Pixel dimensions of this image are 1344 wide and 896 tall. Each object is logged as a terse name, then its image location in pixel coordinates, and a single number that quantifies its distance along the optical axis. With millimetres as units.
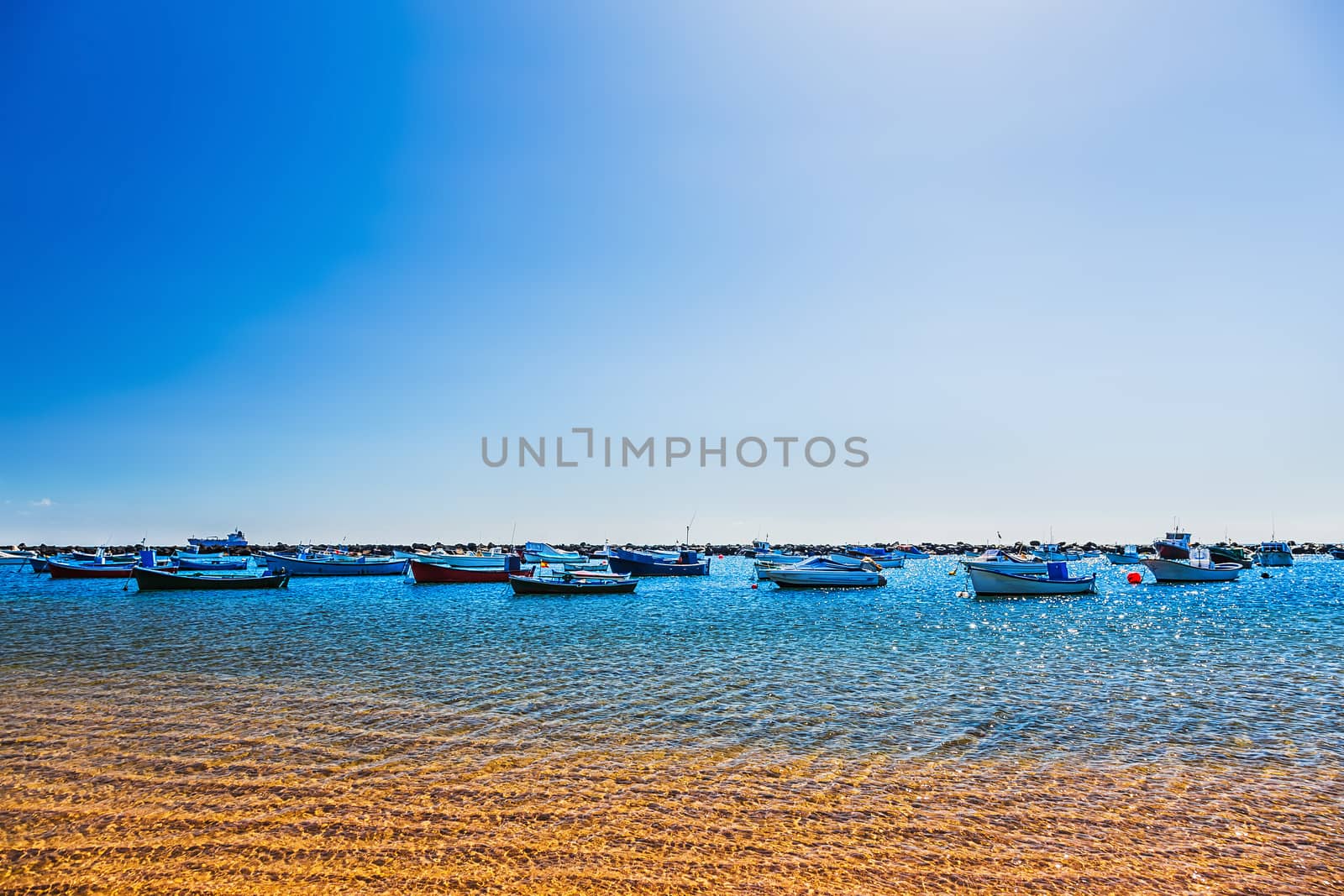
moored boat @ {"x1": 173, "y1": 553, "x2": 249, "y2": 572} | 59125
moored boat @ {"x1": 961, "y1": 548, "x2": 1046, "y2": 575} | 54528
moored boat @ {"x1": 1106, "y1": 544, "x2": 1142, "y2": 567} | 111125
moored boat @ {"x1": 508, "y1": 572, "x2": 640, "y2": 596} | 50281
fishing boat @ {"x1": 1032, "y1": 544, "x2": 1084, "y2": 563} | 104588
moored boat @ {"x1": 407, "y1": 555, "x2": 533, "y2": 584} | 61938
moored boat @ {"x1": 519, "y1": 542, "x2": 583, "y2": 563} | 85500
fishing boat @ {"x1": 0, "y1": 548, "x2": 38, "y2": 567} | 100531
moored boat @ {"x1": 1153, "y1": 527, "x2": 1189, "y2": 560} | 90188
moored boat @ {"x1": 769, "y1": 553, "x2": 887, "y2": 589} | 56406
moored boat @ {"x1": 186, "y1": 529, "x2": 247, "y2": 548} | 112375
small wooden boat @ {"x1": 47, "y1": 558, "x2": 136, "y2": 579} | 65250
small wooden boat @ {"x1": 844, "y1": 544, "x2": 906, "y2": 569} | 105262
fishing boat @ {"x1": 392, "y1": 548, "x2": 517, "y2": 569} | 63062
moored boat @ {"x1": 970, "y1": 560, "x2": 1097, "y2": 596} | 52156
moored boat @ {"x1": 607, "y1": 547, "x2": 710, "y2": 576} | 75938
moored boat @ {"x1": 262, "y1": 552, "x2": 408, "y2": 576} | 74125
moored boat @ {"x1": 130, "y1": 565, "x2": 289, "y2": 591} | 50656
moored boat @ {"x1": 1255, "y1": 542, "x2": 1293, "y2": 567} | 111000
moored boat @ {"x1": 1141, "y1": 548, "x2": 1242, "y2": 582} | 64375
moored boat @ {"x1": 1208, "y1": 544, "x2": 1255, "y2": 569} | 87000
